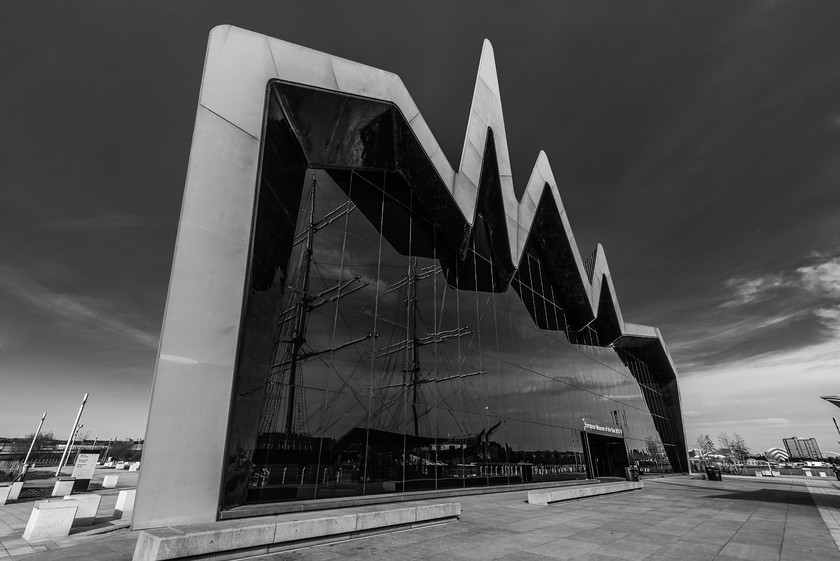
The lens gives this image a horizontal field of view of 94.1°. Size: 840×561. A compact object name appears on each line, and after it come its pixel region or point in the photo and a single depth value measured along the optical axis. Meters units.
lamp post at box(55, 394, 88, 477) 27.62
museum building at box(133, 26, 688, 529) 7.83
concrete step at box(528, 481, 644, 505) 13.03
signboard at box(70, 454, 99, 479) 18.38
